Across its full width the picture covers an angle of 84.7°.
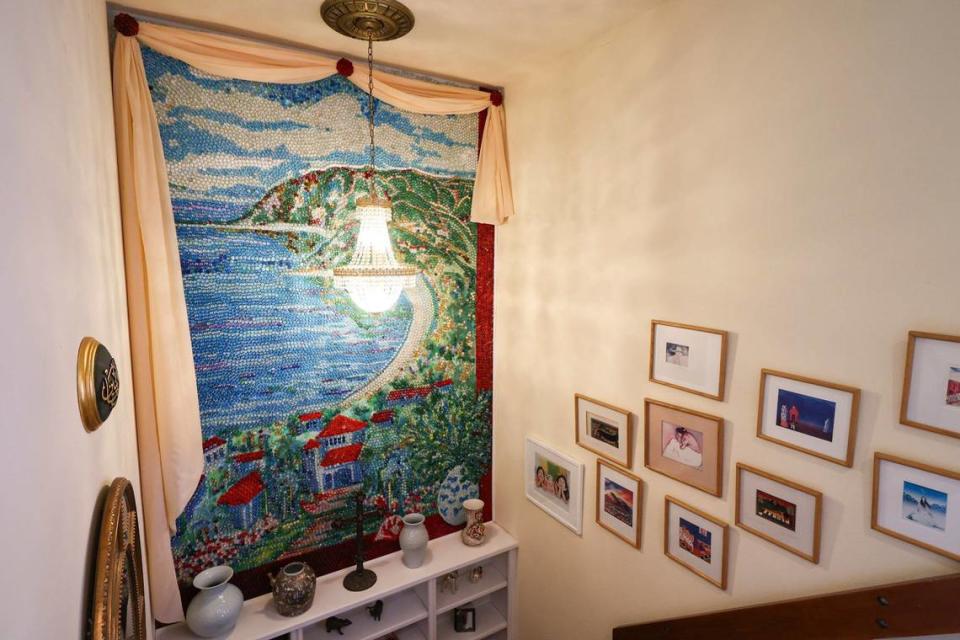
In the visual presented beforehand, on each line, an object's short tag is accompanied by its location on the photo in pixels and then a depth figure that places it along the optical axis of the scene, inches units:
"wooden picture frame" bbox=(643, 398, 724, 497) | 72.2
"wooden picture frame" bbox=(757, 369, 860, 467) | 57.5
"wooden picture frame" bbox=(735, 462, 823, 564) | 61.6
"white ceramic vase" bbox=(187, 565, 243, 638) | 84.0
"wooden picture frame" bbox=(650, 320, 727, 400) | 70.2
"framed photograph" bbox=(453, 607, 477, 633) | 114.2
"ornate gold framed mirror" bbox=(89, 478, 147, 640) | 31.4
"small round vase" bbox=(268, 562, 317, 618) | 90.1
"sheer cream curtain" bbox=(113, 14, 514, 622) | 72.5
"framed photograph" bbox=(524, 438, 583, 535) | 98.3
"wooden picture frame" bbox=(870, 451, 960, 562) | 50.8
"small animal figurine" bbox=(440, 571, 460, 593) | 113.6
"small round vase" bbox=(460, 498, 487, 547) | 113.1
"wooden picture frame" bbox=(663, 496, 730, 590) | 72.2
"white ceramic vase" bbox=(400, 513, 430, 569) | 104.7
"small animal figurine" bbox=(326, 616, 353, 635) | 99.9
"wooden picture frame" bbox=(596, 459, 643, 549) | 85.4
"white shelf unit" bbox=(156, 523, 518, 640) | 90.7
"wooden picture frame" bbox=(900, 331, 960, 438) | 49.7
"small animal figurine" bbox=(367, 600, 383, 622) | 103.7
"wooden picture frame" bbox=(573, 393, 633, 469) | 86.1
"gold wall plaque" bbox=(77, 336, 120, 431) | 35.7
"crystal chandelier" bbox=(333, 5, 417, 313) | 73.4
